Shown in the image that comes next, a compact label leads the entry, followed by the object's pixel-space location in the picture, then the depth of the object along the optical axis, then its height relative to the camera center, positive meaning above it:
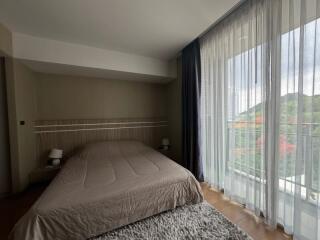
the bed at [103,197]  1.12 -0.76
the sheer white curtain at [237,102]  1.58 +0.14
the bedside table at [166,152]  3.45 -0.91
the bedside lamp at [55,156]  2.56 -0.70
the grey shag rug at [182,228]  1.35 -1.15
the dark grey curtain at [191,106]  2.50 +0.14
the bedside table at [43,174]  2.48 -1.01
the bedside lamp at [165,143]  3.44 -0.70
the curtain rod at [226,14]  1.71 +1.32
